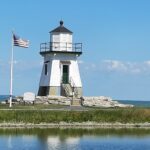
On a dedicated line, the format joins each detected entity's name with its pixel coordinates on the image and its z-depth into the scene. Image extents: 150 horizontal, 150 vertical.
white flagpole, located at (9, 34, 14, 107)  64.76
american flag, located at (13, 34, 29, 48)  62.50
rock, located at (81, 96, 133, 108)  71.06
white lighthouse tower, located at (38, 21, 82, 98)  73.81
